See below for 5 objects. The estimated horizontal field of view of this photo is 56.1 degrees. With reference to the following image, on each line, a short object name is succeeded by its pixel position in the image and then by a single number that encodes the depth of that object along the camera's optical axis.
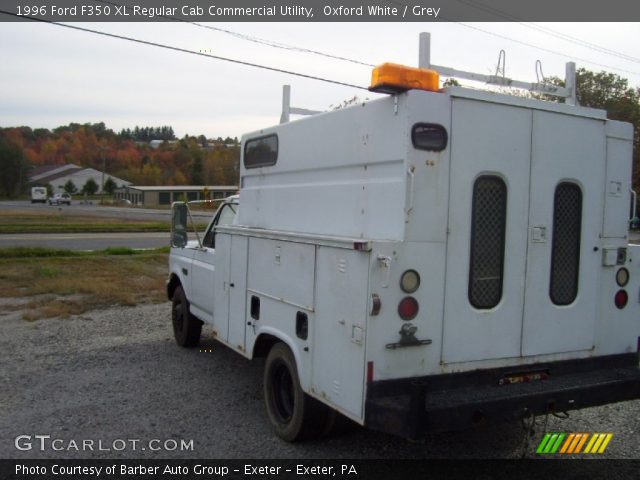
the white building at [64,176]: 108.83
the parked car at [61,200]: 74.34
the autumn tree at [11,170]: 92.12
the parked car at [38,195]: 80.25
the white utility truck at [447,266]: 3.75
